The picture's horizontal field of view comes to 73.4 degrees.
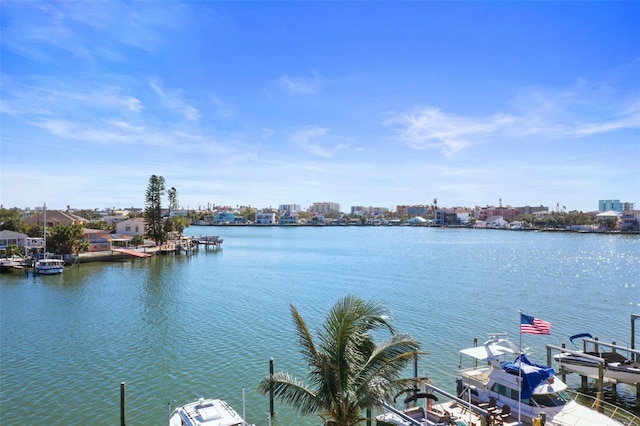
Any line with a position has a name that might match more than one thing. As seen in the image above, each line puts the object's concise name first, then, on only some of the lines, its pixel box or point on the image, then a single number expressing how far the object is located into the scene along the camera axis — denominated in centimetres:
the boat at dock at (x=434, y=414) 1382
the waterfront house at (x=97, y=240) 7335
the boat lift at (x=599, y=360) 1711
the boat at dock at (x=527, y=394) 1391
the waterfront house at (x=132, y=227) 9644
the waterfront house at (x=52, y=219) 9402
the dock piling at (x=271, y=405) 1685
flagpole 1424
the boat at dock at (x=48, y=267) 5435
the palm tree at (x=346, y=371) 1023
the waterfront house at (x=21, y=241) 6450
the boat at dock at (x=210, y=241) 10012
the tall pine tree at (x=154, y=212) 8875
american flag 1520
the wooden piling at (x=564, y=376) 2023
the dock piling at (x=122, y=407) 1552
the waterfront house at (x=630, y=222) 16862
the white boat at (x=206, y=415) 1391
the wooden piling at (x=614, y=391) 1905
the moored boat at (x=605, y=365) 1873
